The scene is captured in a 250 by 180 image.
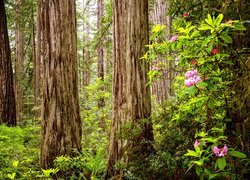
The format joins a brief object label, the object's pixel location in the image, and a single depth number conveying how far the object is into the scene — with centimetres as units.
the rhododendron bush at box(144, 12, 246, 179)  223
